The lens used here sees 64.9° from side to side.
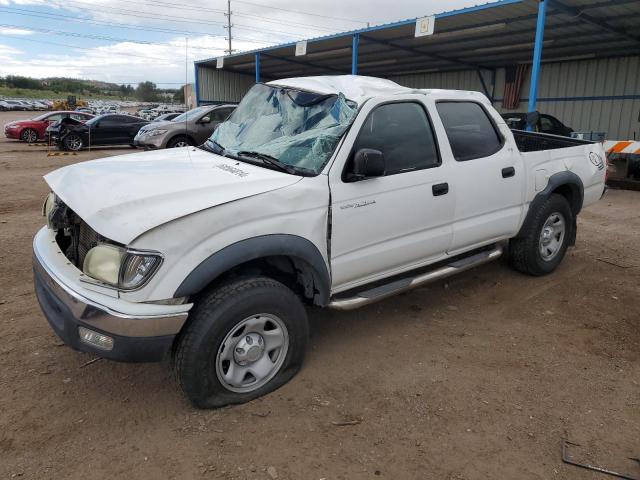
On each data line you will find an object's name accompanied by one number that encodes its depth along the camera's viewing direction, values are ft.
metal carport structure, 39.91
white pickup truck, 8.41
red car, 67.05
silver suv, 44.32
